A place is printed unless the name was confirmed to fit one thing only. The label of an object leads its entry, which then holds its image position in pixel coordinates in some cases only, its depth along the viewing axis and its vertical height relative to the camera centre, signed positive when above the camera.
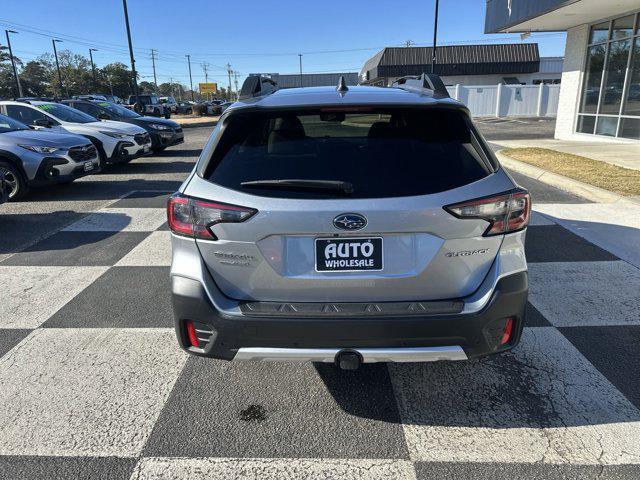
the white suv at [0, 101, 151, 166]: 10.70 -0.46
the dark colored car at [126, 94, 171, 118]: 34.78 -0.12
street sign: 88.19 +2.91
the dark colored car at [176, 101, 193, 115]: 50.50 -0.53
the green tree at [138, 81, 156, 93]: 116.08 +4.52
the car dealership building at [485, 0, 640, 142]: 13.89 +1.23
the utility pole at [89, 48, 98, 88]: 81.25 +5.01
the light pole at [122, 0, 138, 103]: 24.23 +2.83
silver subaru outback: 2.26 -0.72
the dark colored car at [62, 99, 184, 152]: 13.30 -0.44
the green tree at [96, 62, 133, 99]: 85.25 +4.57
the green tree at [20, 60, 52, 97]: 85.25 +4.99
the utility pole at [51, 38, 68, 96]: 60.88 +7.60
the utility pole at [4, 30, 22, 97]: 48.41 +6.18
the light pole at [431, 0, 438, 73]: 28.62 +4.07
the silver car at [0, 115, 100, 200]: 8.02 -0.86
